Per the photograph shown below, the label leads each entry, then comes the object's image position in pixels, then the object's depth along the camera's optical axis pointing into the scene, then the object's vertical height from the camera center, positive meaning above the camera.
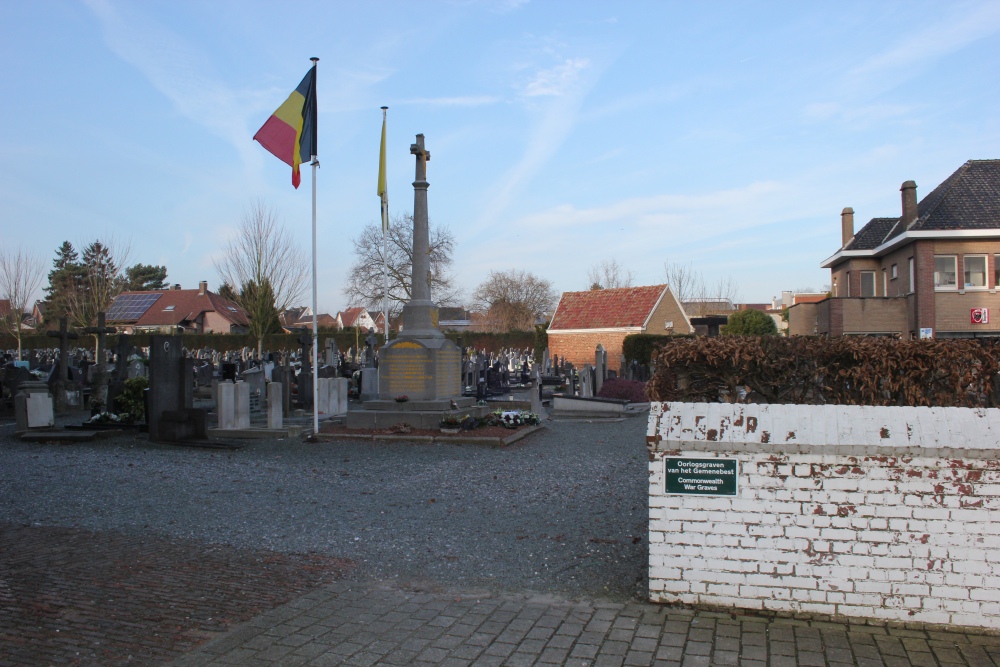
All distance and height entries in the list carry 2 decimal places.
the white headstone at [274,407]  13.69 -0.79
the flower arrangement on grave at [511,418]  13.72 -1.03
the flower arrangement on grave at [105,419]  14.14 -1.03
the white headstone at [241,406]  13.55 -0.76
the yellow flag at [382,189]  23.69 +5.48
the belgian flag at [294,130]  13.34 +4.16
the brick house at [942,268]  31.75 +4.06
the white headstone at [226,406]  13.54 -0.76
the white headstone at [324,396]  16.78 -0.73
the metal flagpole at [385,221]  24.19 +4.69
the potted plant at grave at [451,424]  13.00 -1.05
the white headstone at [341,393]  16.97 -0.67
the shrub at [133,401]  14.72 -0.72
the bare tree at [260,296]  40.00 +3.65
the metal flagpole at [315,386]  12.79 -0.38
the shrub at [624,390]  18.72 -0.69
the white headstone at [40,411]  13.78 -0.87
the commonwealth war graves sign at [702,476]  4.48 -0.68
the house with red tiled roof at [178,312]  63.22 +4.48
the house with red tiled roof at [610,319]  40.09 +2.39
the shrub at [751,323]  44.82 +2.35
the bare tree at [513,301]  70.06 +5.89
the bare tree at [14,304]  38.94 +3.18
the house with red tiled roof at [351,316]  107.00 +7.04
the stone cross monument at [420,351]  14.15 +0.23
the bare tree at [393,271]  51.75 +6.38
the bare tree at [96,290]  40.69 +4.33
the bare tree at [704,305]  69.25 +6.03
